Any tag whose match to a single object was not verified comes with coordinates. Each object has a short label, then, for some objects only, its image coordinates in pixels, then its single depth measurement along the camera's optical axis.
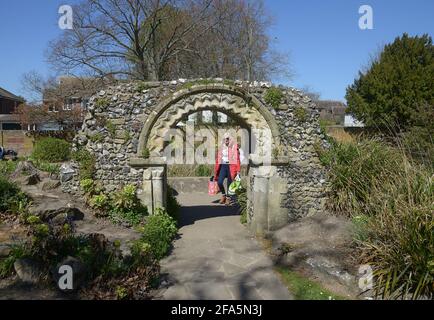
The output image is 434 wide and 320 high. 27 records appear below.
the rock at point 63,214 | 6.46
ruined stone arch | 7.20
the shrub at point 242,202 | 8.65
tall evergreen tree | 18.34
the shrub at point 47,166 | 11.77
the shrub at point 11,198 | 6.71
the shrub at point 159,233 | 6.23
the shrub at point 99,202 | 7.01
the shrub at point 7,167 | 9.81
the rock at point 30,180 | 8.69
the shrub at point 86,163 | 7.25
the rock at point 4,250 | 5.05
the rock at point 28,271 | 4.66
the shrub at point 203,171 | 14.18
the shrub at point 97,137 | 7.21
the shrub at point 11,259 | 4.76
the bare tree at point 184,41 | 18.62
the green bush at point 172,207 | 8.59
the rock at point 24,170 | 9.55
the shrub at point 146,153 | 7.21
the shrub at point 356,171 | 6.98
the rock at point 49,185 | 8.34
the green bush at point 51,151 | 14.87
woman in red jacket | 9.90
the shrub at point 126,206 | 7.06
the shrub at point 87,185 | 7.14
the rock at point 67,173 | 7.48
